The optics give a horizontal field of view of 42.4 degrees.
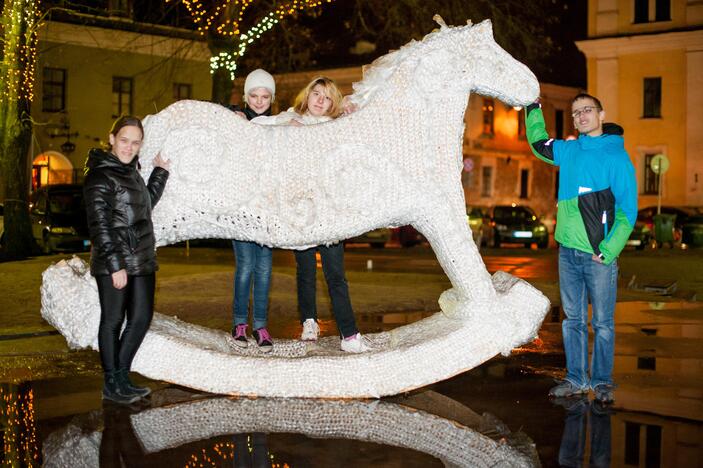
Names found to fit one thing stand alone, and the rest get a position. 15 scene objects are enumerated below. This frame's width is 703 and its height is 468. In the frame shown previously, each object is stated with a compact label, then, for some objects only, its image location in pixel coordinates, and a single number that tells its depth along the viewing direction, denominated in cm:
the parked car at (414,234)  2766
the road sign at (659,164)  2765
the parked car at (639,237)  2733
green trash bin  2516
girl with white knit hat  658
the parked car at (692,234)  2372
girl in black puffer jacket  550
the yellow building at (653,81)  3634
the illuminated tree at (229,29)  1877
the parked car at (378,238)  2688
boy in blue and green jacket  576
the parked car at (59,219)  2184
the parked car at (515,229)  2880
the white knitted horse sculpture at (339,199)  549
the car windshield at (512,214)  2905
